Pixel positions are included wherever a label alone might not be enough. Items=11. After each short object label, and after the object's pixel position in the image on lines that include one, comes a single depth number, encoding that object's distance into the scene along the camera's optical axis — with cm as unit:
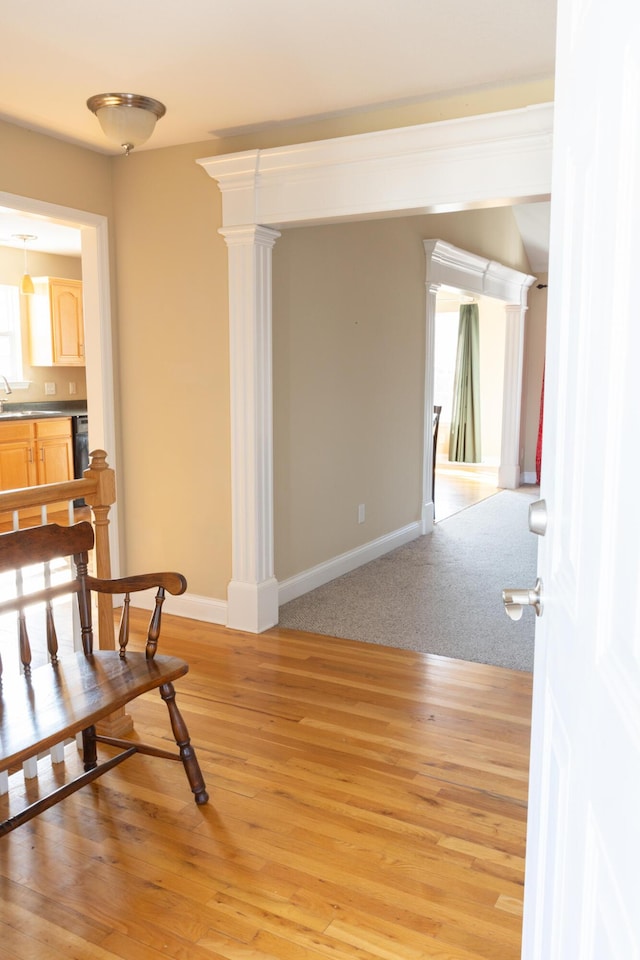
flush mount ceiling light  313
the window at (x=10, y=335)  723
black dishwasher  702
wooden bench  202
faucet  708
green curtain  989
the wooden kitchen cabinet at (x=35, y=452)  633
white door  68
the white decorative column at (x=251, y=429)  372
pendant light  638
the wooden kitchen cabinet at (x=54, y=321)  720
